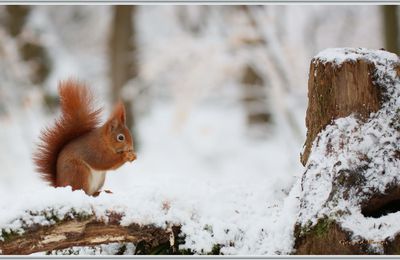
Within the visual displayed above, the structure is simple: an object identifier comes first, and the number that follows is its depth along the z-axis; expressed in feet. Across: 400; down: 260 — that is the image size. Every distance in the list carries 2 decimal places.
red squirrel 13.91
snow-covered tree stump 11.86
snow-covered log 11.82
